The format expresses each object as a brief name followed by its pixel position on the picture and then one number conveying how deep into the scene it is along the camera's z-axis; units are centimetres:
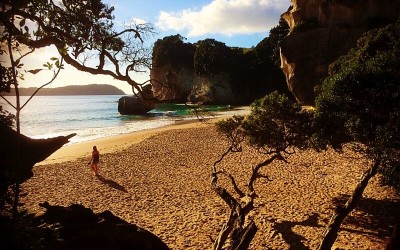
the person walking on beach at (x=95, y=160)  1955
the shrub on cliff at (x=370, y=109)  890
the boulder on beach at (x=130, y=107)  7150
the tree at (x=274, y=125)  1282
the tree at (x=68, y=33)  409
